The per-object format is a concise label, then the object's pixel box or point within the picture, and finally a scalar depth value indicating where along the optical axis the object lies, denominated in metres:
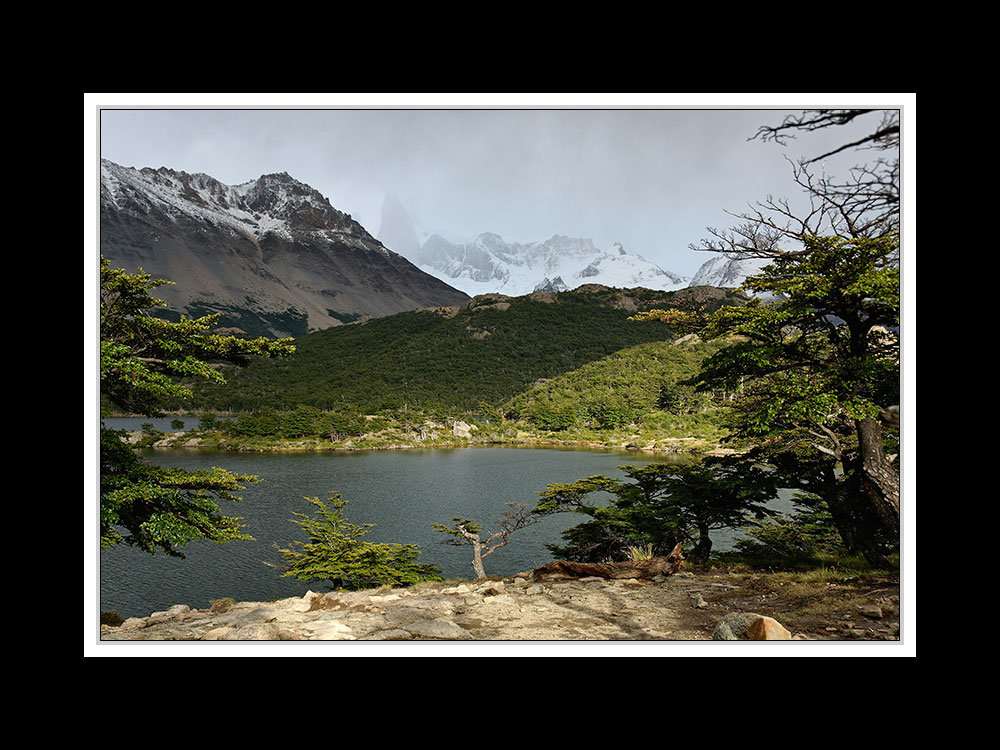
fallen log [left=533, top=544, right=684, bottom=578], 4.61
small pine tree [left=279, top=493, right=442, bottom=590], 8.55
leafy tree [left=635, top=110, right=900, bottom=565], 3.54
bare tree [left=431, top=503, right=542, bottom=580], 8.57
